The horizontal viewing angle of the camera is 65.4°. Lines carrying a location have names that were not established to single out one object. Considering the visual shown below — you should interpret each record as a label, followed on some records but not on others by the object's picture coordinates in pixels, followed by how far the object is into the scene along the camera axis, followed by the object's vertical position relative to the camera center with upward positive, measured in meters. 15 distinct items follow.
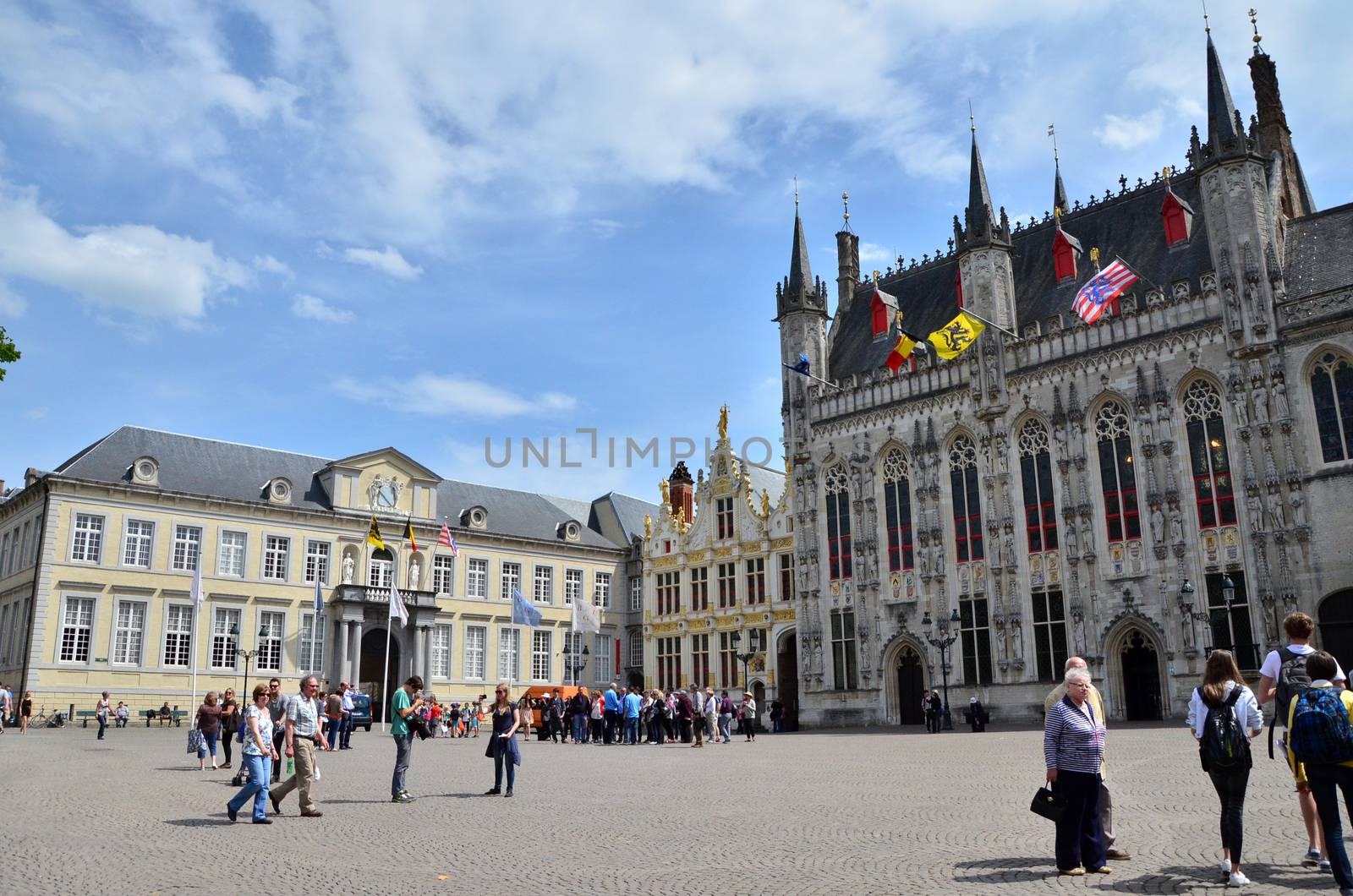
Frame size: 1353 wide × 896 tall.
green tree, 18.12 +5.82
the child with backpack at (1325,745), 7.59 -0.45
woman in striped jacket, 8.46 -0.72
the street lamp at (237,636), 42.41 +2.42
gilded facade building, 51.00 +5.22
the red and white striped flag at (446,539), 45.16 +6.46
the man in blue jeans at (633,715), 32.34 -0.72
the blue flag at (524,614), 45.97 +3.36
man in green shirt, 14.48 -0.57
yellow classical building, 45.44 +5.75
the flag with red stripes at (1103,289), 35.44 +13.02
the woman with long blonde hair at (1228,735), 7.85 -0.39
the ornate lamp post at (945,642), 36.41 +1.59
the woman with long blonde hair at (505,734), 14.88 -0.57
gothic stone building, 33.59 +8.07
